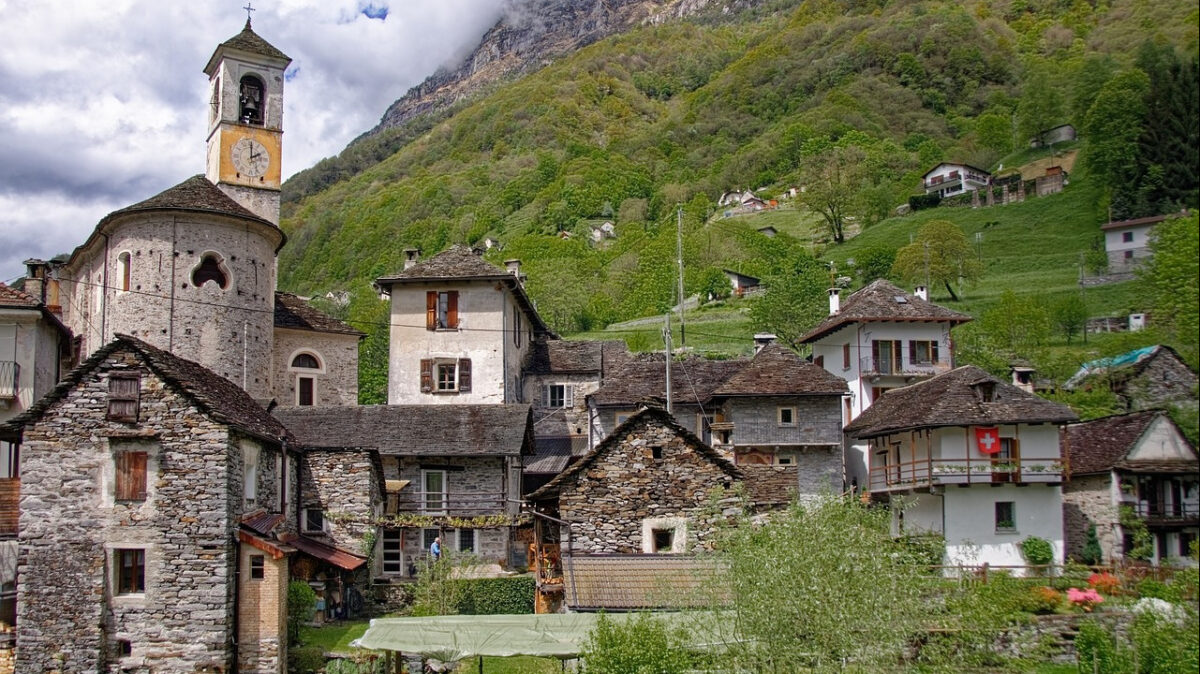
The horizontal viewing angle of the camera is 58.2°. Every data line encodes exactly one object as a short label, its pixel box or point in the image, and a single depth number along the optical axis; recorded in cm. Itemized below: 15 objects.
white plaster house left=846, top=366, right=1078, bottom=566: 3625
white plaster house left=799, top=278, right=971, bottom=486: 4762
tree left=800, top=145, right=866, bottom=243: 12538
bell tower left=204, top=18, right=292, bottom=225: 5297
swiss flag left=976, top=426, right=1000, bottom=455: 3666
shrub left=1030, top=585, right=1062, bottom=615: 2809
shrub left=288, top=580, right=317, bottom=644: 2800
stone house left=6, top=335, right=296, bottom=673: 2600
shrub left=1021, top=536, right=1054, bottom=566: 3547
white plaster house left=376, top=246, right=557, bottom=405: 4738
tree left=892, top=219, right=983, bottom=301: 8481
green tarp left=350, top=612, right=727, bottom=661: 2053
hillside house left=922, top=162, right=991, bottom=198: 12506
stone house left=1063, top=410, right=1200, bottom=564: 2692
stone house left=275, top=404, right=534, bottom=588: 3356
